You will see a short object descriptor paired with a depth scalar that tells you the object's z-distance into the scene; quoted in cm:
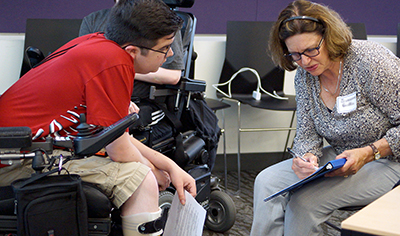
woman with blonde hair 238
